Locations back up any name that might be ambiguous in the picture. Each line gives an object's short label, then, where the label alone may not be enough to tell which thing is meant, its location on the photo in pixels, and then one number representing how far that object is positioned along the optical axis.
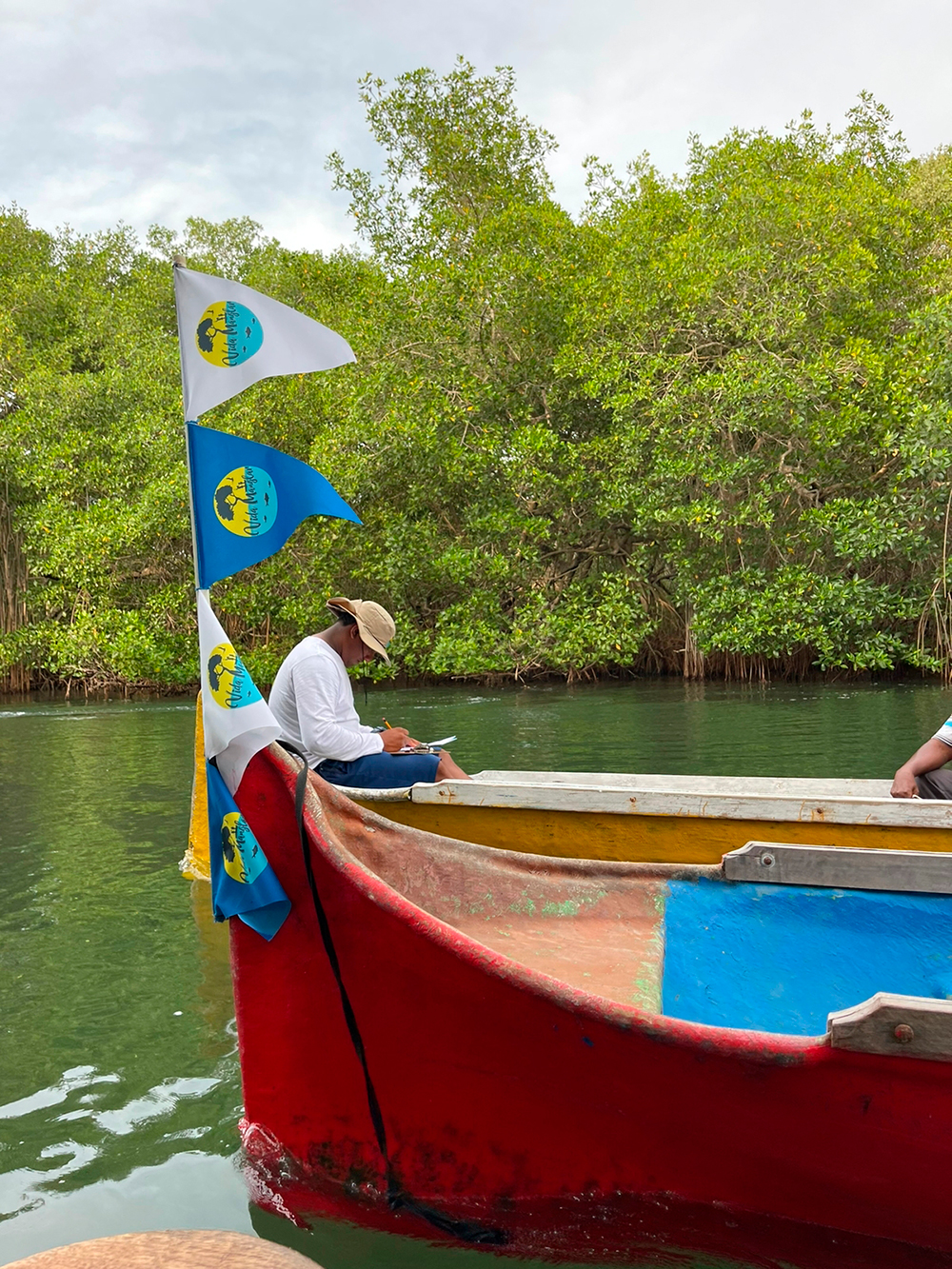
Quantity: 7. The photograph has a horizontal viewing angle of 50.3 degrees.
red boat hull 1.89
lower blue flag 2.21
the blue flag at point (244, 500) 2.29
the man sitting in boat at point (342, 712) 4.25
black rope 2.21
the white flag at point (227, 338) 2.34
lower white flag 2.22
